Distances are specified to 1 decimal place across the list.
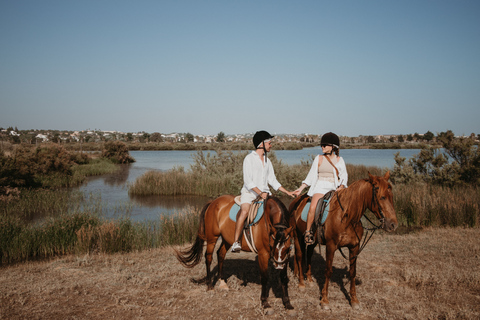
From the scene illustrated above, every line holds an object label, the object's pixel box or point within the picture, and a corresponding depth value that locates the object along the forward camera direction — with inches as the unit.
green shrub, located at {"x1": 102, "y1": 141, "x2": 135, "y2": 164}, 1689.2
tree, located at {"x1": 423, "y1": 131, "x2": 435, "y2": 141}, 2299.5
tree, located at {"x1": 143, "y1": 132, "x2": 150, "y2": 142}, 4709.2
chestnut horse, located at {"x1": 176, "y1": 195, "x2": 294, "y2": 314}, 155.7
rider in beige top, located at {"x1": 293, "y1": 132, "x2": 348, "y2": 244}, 188.2
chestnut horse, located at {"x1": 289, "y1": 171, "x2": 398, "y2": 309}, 156.8
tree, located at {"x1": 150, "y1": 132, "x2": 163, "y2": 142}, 4918.3
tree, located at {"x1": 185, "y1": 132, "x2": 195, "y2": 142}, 5374.0
